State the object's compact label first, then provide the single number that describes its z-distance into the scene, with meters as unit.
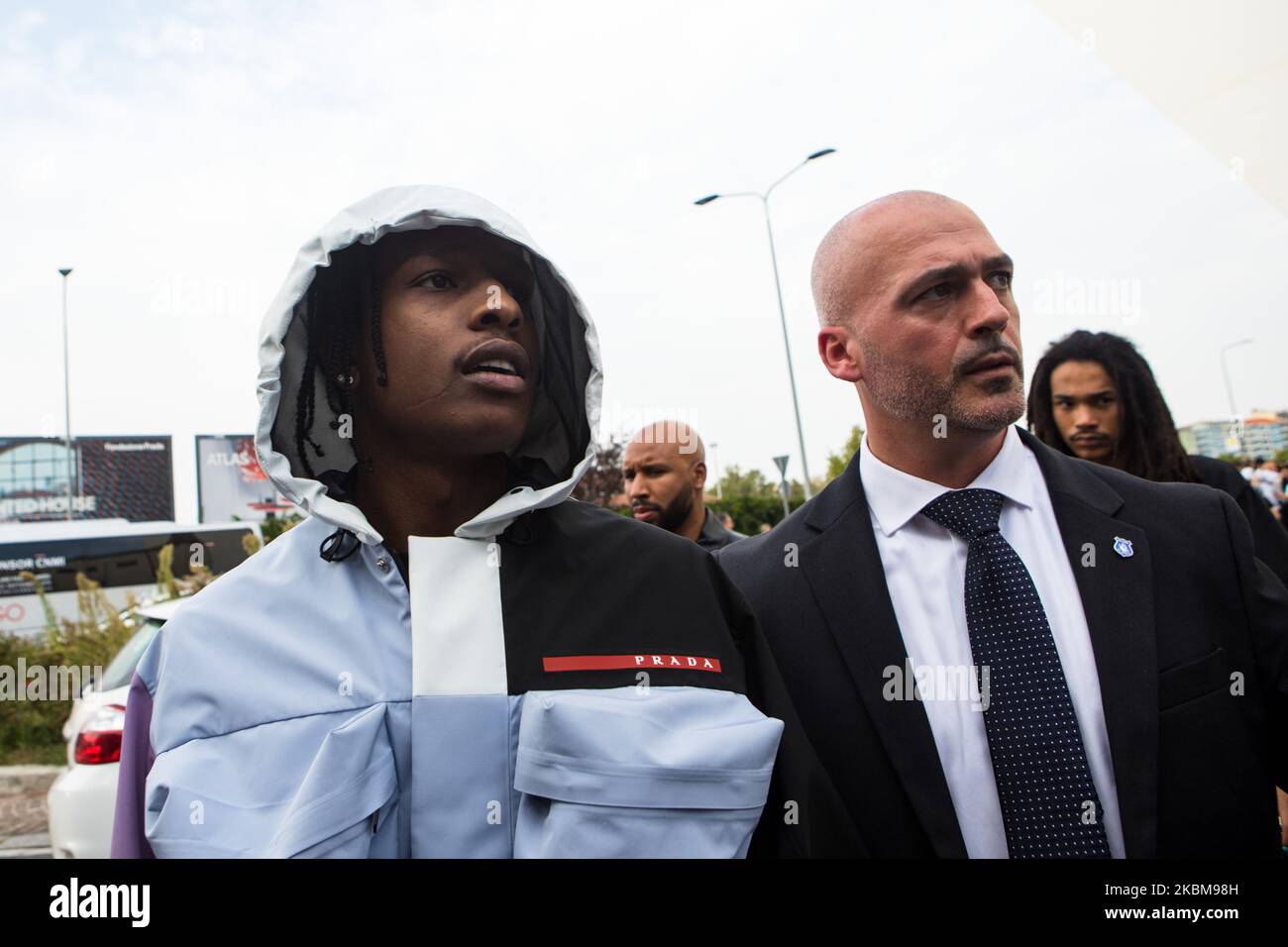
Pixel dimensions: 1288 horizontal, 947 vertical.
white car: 4.21
